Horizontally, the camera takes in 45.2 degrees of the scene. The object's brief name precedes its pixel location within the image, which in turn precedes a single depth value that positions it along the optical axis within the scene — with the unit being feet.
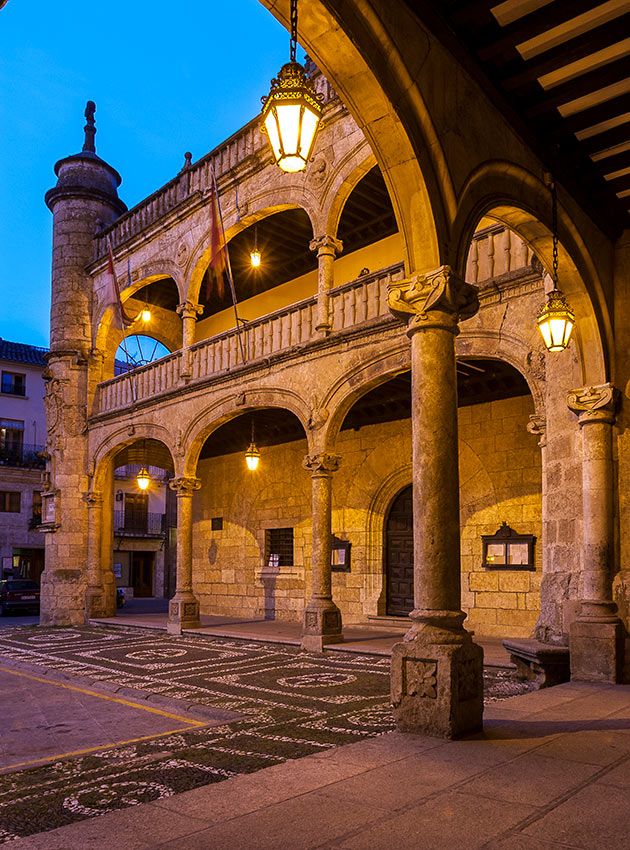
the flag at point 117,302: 48.78
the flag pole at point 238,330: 42.17
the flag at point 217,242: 40.29
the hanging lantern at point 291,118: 12.50
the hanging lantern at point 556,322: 20.48
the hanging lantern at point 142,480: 53.93
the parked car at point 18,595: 69.36
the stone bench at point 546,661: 21.80
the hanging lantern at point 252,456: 46.85
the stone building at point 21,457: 102.53
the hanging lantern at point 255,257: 45.52
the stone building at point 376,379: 15.28
